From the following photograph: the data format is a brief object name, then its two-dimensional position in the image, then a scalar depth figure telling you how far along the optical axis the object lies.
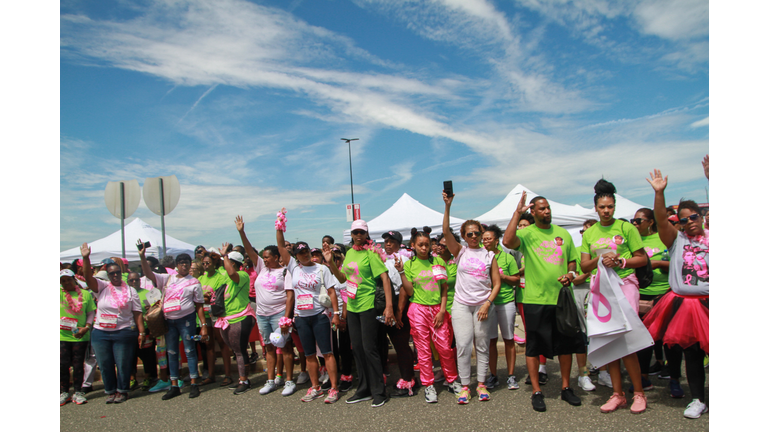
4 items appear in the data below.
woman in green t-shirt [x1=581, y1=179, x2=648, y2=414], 3.92
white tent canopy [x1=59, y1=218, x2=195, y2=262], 15.84
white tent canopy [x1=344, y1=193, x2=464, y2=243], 13.77
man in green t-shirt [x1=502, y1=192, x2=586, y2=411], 4.17
